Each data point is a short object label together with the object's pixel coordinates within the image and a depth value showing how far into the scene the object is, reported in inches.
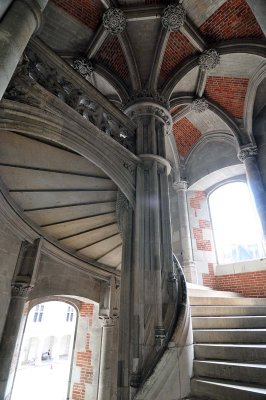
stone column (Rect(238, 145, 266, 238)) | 206.8
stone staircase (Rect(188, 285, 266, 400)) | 87.7
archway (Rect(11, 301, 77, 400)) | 608.8
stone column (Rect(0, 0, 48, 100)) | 64.2
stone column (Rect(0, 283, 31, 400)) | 161.5
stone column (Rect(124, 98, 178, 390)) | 104.0
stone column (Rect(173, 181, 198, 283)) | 251.0
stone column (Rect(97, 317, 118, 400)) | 249.3
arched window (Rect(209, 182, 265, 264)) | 257.0
